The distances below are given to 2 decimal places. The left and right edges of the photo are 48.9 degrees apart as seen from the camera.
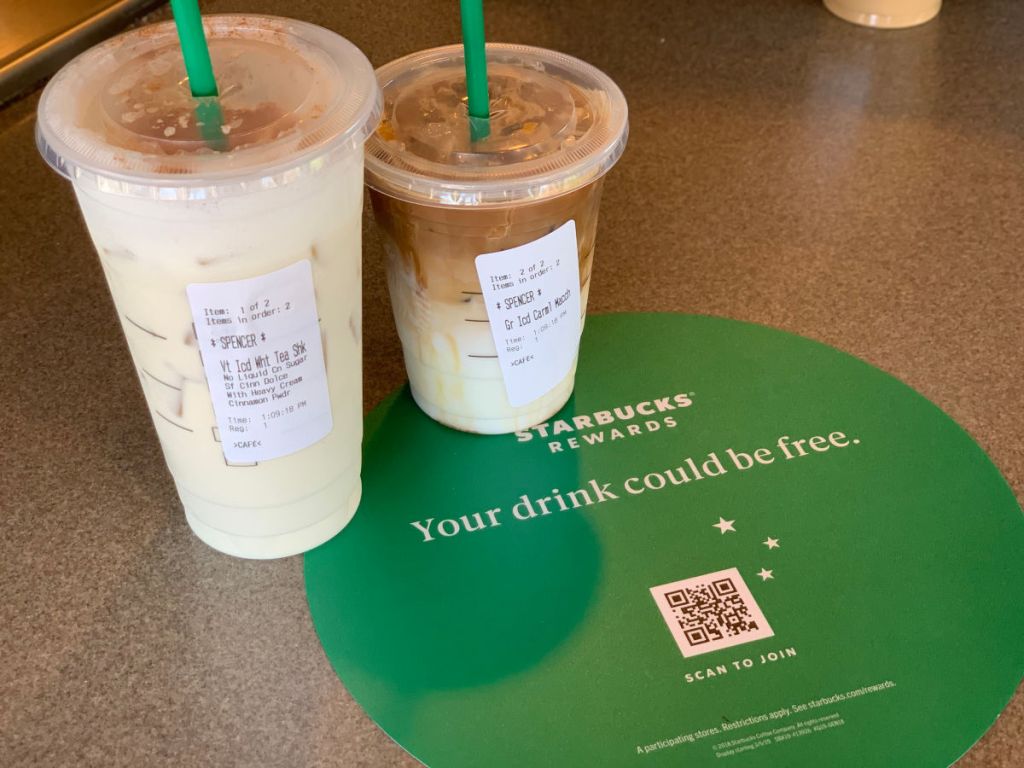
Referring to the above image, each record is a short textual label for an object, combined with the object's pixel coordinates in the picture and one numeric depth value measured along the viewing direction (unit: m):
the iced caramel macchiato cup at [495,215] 0.78
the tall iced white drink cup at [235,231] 0.64
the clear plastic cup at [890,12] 1.44
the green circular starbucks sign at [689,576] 0.73
